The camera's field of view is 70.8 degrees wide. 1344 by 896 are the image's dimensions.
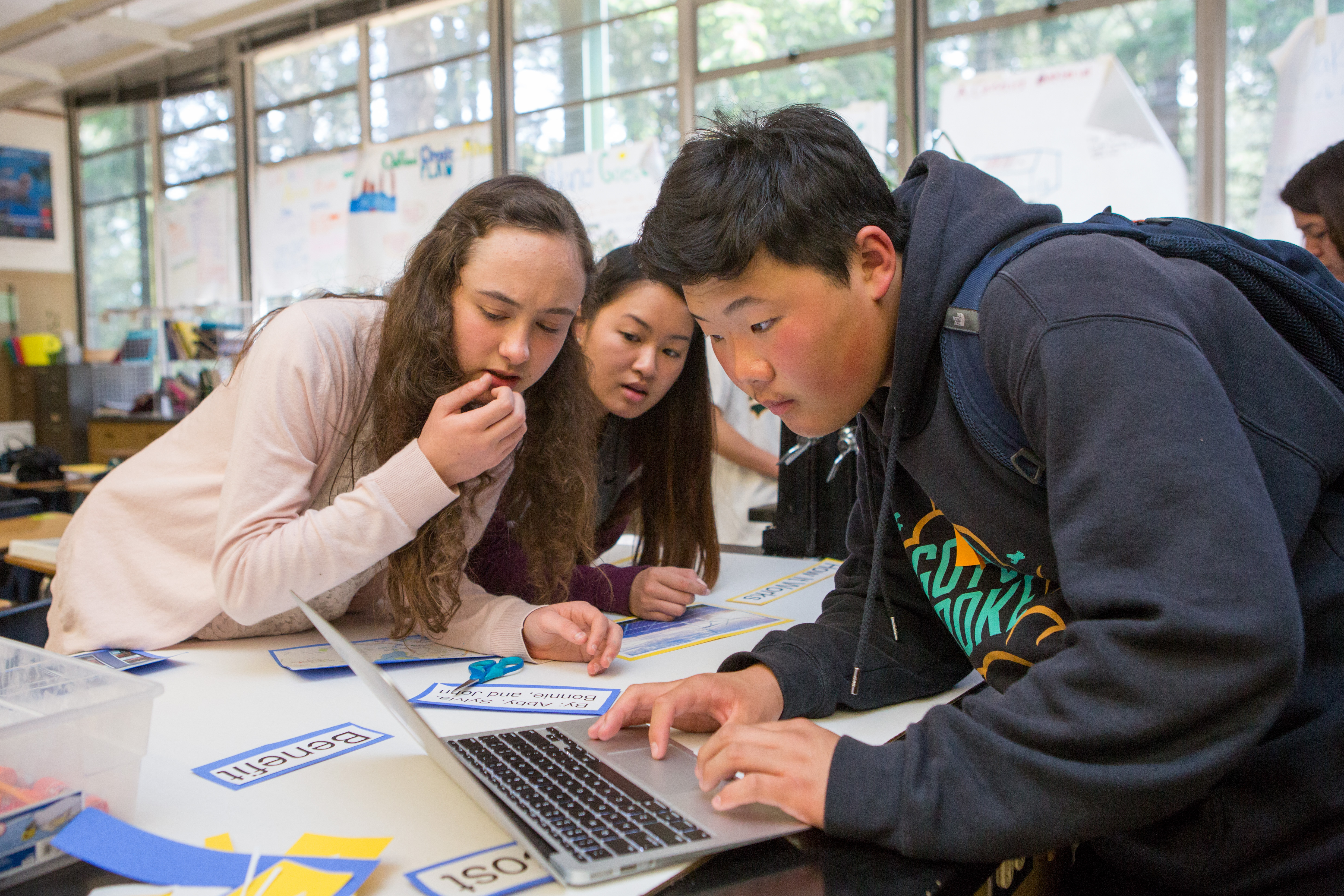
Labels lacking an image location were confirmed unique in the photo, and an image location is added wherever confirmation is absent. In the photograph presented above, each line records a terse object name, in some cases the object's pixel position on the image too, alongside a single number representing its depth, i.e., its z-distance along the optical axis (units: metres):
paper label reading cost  0.61
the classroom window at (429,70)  5.73
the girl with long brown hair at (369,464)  1.09
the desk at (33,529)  2.53
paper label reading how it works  1.52
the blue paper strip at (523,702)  0.97
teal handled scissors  1.08
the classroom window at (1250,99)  3.53
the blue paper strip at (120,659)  1.12
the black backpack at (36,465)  4.33
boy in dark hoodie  0.61
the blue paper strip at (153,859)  0.61
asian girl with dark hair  1.73
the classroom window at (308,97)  6.27
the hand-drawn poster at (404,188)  5.70
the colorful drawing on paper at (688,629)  1.24
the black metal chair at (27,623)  1.42
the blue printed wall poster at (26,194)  7.72
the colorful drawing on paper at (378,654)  1.12
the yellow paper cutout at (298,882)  0.59
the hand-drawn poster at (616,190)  5.01
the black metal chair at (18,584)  2.51
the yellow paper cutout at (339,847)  0.65
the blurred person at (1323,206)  2.13
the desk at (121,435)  6.20
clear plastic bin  0.65
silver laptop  0.62
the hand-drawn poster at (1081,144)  3.69
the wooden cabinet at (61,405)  7.09
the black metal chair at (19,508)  2.88
